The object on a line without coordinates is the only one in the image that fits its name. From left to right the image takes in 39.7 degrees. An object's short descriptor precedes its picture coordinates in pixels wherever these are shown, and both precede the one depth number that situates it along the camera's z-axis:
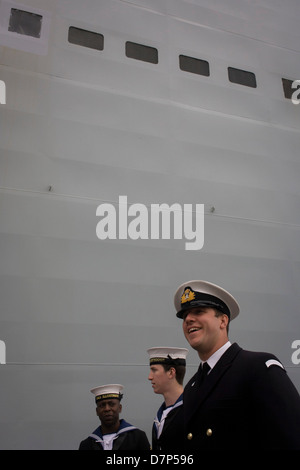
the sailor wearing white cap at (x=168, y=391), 1.96
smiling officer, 1.04
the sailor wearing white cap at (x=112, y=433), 2.39
